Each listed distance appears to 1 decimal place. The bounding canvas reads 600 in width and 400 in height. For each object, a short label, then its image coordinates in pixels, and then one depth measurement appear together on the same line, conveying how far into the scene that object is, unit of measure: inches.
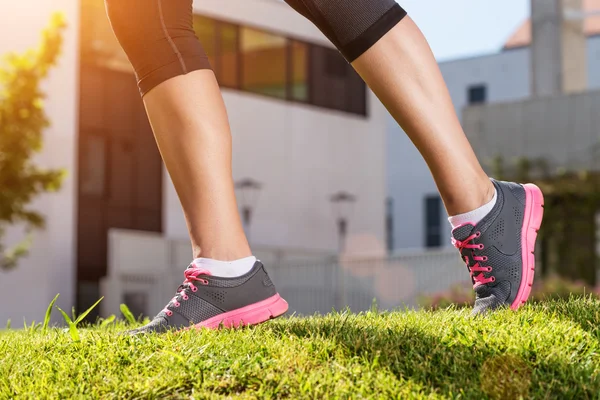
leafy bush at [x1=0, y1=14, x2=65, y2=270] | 544.1
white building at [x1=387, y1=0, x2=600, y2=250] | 1449.3
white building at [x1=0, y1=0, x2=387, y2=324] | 742.5
